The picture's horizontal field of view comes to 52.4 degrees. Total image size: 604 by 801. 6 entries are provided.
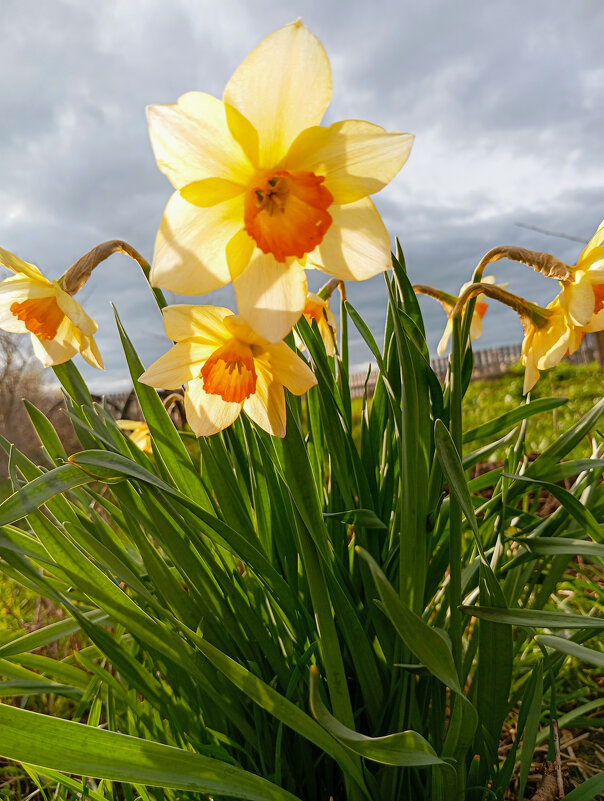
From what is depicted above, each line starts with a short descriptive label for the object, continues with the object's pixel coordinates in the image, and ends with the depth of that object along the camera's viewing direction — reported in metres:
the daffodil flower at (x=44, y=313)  0.26
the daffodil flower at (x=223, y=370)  0.23
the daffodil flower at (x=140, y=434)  0.44
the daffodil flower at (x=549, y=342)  0.26
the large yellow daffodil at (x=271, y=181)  0.19
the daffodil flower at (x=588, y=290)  0.25
